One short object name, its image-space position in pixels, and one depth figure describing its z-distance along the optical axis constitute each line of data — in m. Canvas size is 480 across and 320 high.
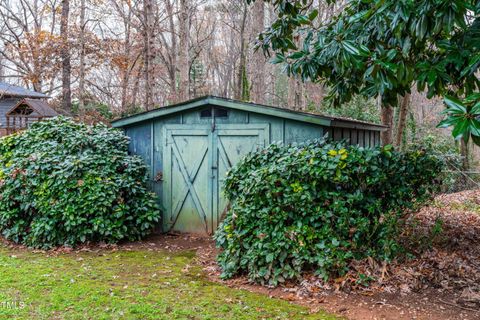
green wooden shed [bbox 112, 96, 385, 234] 6.59
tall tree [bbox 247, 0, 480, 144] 3.32
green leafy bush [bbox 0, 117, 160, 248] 6.32
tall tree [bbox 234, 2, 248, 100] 14.43
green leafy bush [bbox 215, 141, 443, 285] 4.63
